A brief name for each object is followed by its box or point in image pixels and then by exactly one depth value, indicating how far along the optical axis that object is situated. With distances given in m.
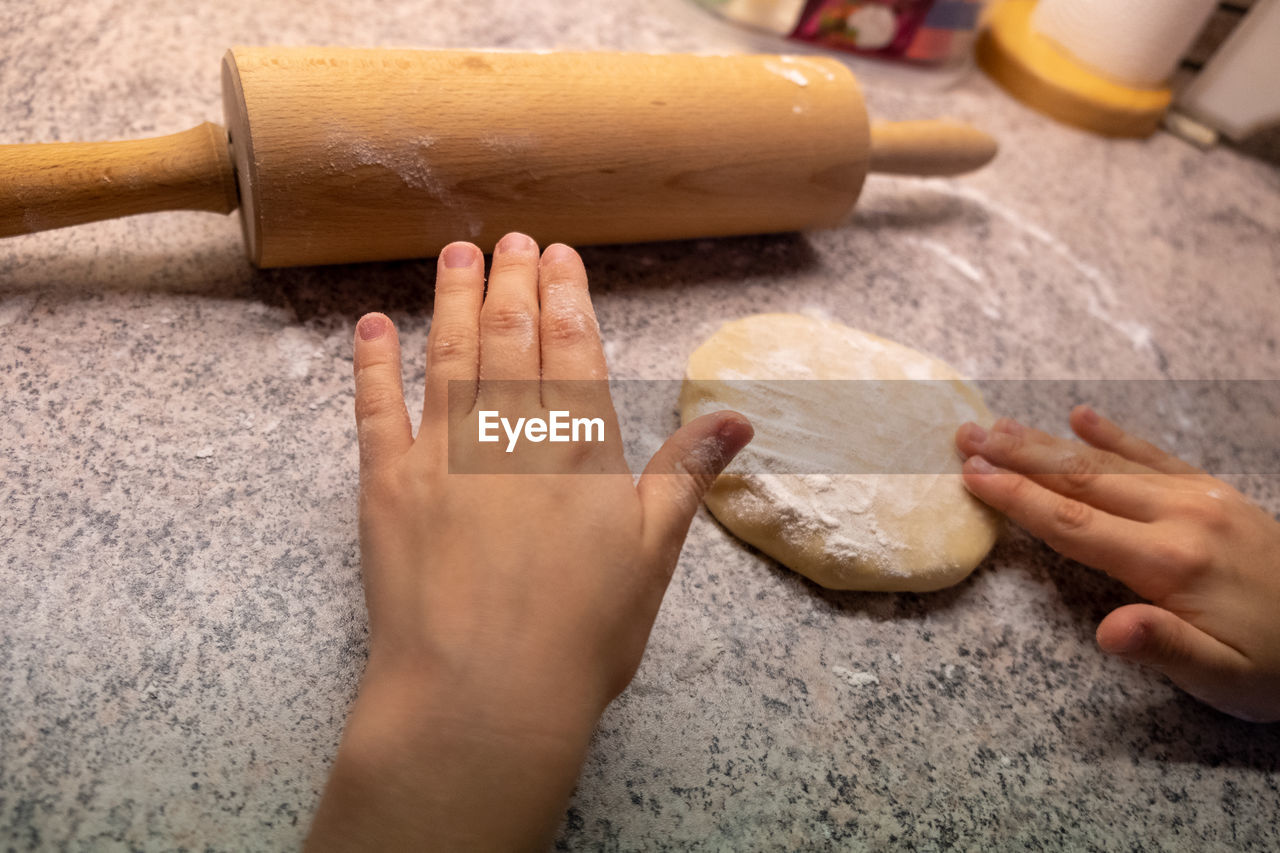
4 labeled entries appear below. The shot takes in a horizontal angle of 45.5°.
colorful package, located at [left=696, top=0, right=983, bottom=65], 0.72
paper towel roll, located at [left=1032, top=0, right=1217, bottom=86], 0.73
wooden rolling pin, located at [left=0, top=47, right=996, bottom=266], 0.53
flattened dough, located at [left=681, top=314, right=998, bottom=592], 0.53
